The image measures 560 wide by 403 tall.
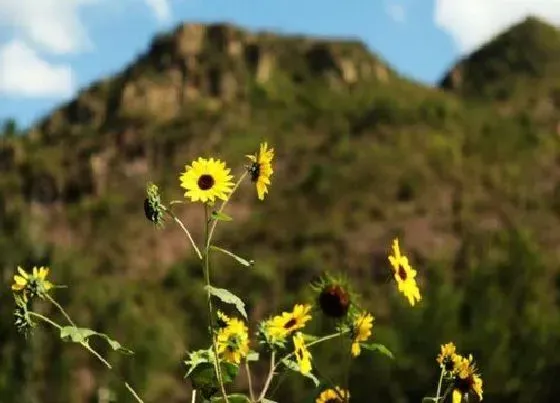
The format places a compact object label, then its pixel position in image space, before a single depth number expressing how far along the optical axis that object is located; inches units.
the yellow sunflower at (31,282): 106.7
